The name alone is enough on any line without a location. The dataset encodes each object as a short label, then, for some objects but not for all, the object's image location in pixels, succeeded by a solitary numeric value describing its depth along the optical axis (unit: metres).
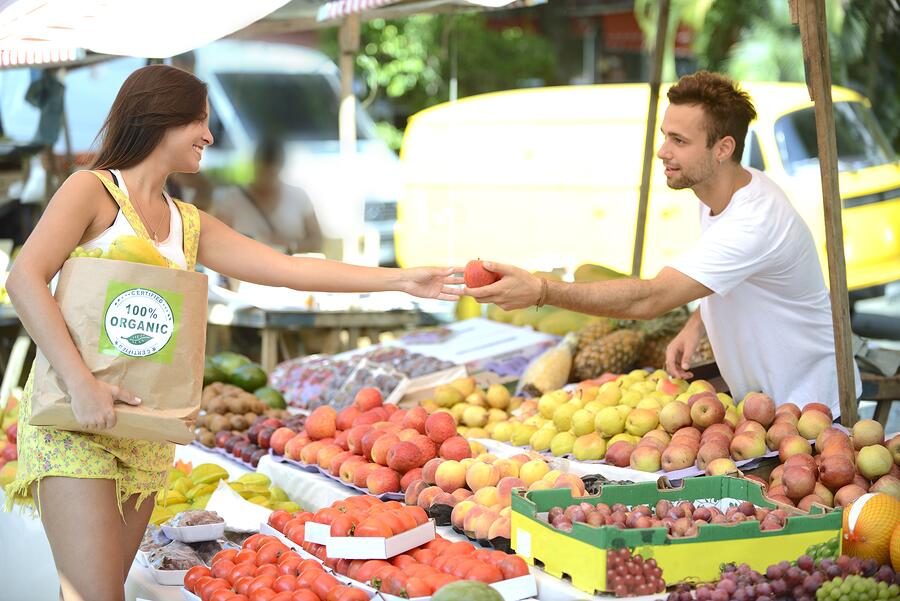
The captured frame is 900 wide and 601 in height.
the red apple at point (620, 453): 3.44
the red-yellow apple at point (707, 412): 3.43
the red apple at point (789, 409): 3.38
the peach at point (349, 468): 3.57
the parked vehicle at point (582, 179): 8.32
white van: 9.11
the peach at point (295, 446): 3.98
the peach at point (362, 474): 3.50
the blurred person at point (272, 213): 8.04
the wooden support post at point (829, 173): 3.33
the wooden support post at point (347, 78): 6.77
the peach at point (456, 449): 3.43
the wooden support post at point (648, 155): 5.57
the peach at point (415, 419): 3.68
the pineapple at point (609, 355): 4.91
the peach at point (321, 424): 4.01
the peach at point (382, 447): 3.51
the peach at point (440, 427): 3.55
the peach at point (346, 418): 3.99
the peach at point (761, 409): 3.38
